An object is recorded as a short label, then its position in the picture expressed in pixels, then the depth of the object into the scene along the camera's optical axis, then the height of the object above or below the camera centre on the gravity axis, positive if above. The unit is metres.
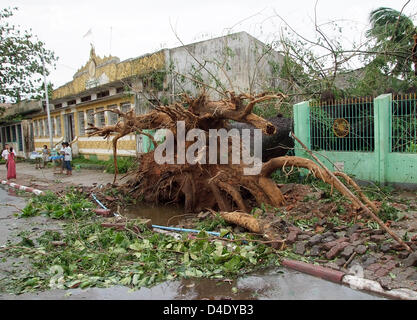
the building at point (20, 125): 25.88 +2.31
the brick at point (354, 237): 4.69 -1.41
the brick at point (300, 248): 4.51 -1.47
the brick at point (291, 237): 4.82 -1.41
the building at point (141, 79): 14.49 +3.14
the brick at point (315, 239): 4.65 -1.40
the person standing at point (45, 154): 18.72 -0.24
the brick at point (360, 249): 4.25 -1.43
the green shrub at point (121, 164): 14.62 -0.78
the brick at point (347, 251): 4.19 -1.44
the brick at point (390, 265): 3.89 -1.51
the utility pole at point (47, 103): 19.69 +2.72
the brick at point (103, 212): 7.69 -1.49
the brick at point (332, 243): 4.47 -1.42
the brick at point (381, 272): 3.76 -1.53
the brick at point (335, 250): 4.27 -1.44
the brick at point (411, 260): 3.84 -1.45
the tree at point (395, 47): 10.05 +2.80
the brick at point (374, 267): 3.90 -1.52
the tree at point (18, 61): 21.50 +5.96
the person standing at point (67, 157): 15.16 -0.37
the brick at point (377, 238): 4.59 -1.39
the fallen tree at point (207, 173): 6.97 -0.70
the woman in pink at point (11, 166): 14.92 -0.67
